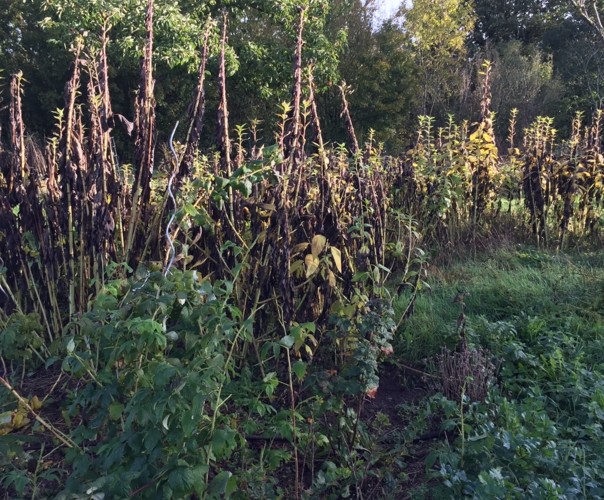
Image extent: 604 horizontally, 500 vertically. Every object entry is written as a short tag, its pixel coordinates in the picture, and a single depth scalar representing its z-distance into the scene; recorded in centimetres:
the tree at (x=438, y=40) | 2445
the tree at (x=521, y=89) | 2323
